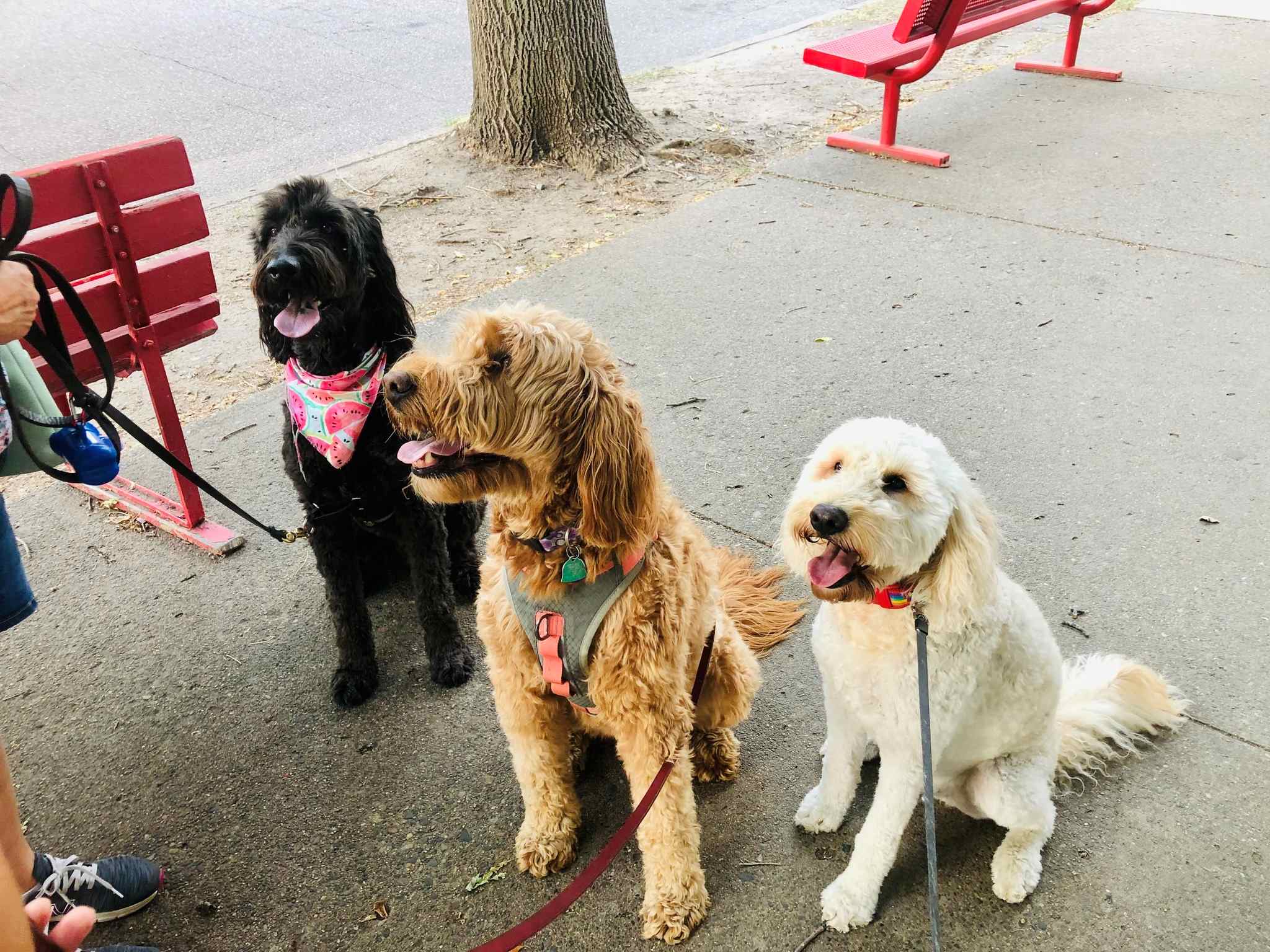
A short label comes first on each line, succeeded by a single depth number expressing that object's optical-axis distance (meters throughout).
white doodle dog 1.97
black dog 2.76
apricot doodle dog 2.14
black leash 1.97
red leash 1.92
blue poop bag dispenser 2.27
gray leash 2.03
